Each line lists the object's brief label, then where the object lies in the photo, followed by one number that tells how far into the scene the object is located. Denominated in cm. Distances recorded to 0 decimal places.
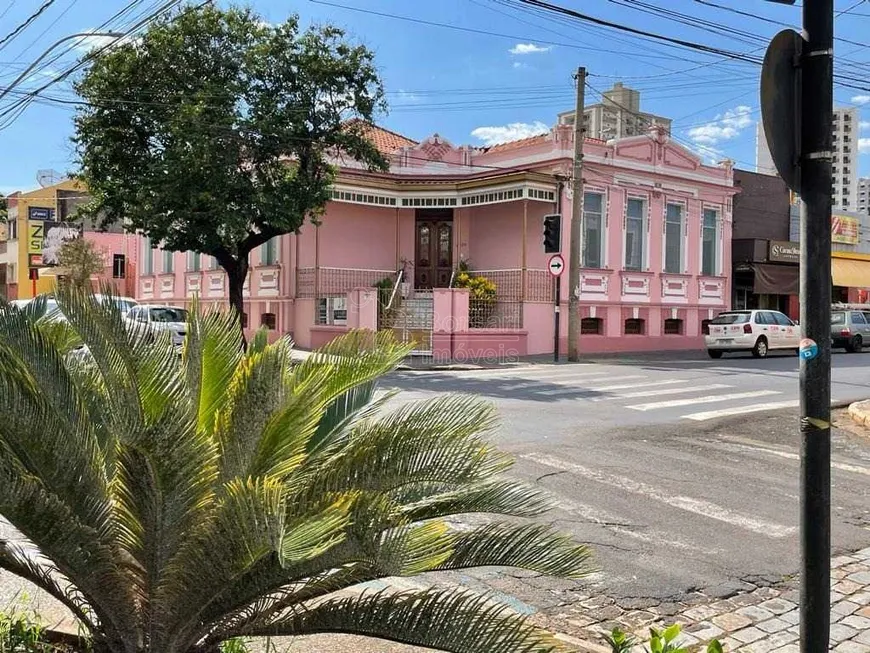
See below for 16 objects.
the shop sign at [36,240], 3597
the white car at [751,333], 2352
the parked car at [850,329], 2836
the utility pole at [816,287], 313
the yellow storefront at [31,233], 3641
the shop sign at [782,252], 3030
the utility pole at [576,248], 2150
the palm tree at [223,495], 263
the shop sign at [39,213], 3306
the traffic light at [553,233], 2043
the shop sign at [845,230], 3816
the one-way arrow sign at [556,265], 2114
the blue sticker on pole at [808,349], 317
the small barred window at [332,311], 2280
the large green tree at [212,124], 1733
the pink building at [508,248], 2344
